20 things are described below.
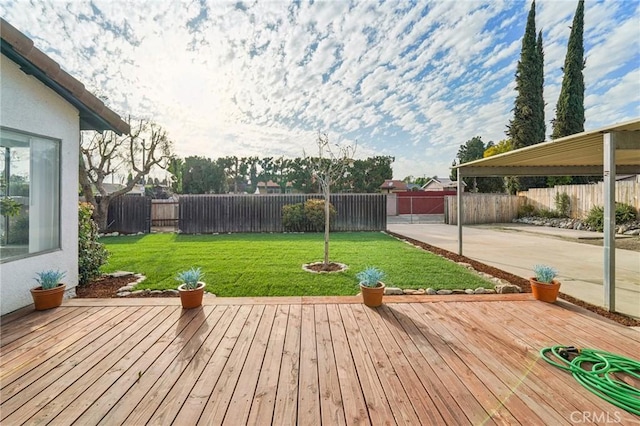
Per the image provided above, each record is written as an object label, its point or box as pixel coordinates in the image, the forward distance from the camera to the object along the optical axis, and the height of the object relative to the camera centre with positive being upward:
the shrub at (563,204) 13.72 +0.34
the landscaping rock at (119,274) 4.92 -1.08
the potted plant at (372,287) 3.41 -0.90
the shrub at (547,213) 14.31 -0.10
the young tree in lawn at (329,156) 5.68 +1.37
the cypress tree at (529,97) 17.91 +7.17
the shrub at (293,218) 11.55 -0.27
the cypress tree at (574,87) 16.62 +7.18
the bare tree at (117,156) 11.66 +2.48
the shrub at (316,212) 11.30 -0.03
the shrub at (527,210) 15.64 +0.06
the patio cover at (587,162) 3.35 +0.99
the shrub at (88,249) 4.52 -0.62
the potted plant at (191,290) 3.35 -0.92
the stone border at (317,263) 5.12 -1.06
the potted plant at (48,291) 3.30 -0.92
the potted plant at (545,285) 3.55 -0.92
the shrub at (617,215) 10.70 -0.16
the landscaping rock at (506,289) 4.09 -1.10
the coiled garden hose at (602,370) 1.81 -1.15
